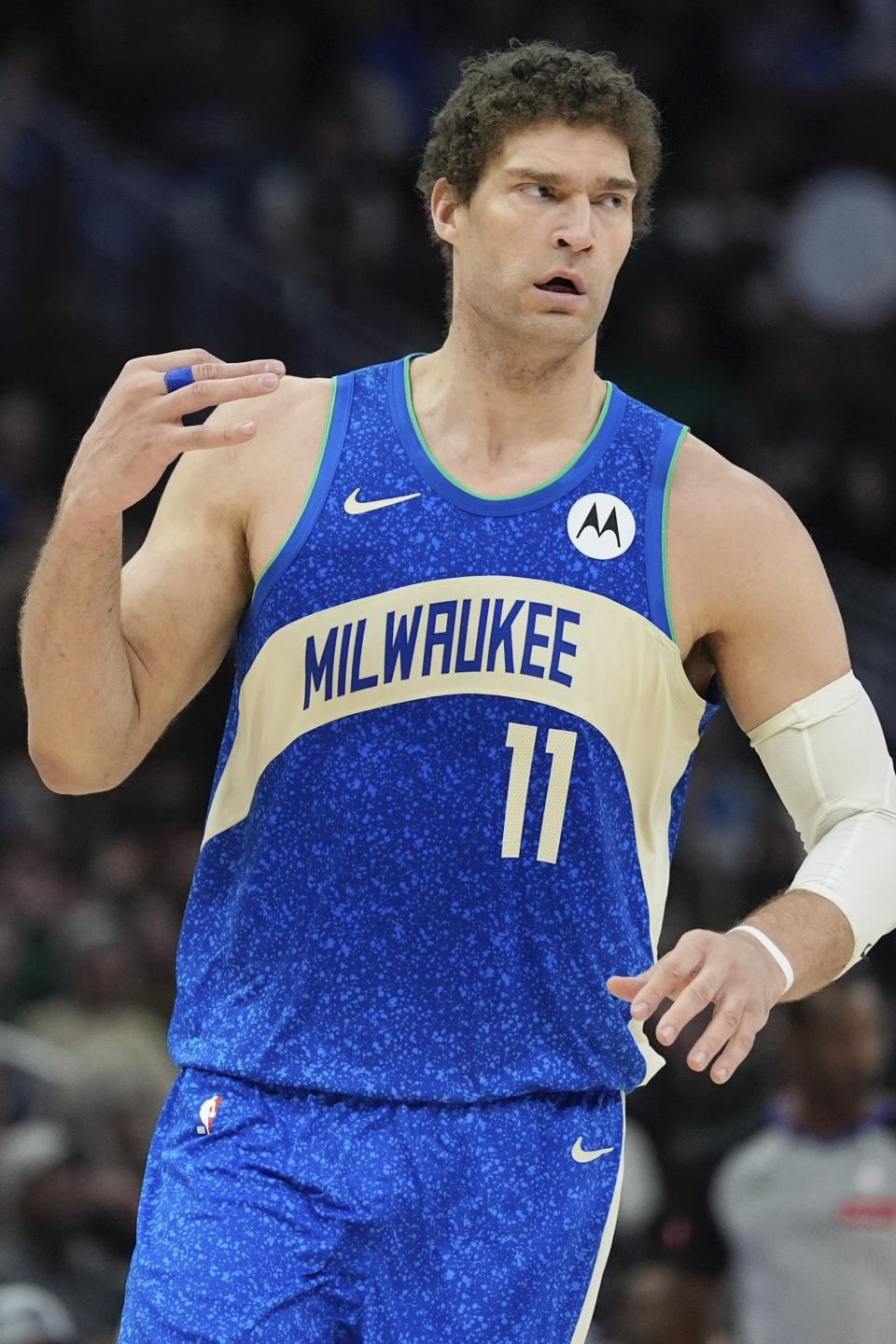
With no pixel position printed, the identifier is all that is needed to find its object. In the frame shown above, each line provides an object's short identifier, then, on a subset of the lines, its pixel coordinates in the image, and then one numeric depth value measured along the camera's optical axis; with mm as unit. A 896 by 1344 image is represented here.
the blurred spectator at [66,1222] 13617
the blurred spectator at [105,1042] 15016
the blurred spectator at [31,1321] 12055
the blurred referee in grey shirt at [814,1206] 12562
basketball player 6402
